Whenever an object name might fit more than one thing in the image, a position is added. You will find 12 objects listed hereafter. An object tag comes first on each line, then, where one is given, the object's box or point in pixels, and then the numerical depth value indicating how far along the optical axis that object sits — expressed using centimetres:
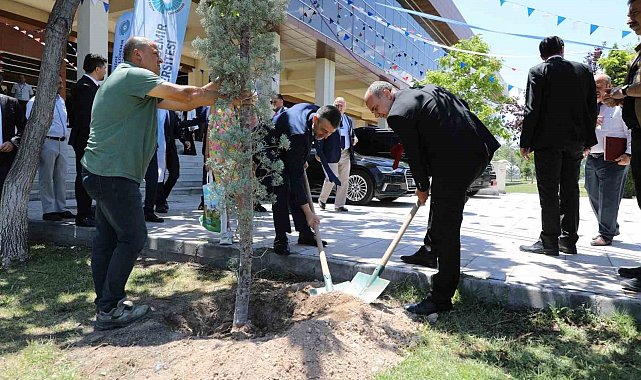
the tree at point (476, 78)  1661
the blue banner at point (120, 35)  633
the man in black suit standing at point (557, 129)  420
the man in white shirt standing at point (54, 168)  577
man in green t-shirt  290
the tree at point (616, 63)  1703
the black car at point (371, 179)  948
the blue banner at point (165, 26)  609
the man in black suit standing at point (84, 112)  541
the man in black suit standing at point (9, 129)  521
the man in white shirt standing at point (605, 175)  493
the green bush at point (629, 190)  1531
